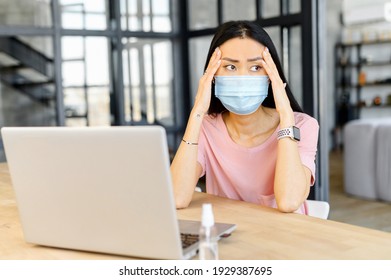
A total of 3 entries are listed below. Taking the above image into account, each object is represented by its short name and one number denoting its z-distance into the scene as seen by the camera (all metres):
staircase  5.28
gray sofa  5.26
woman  2.22
